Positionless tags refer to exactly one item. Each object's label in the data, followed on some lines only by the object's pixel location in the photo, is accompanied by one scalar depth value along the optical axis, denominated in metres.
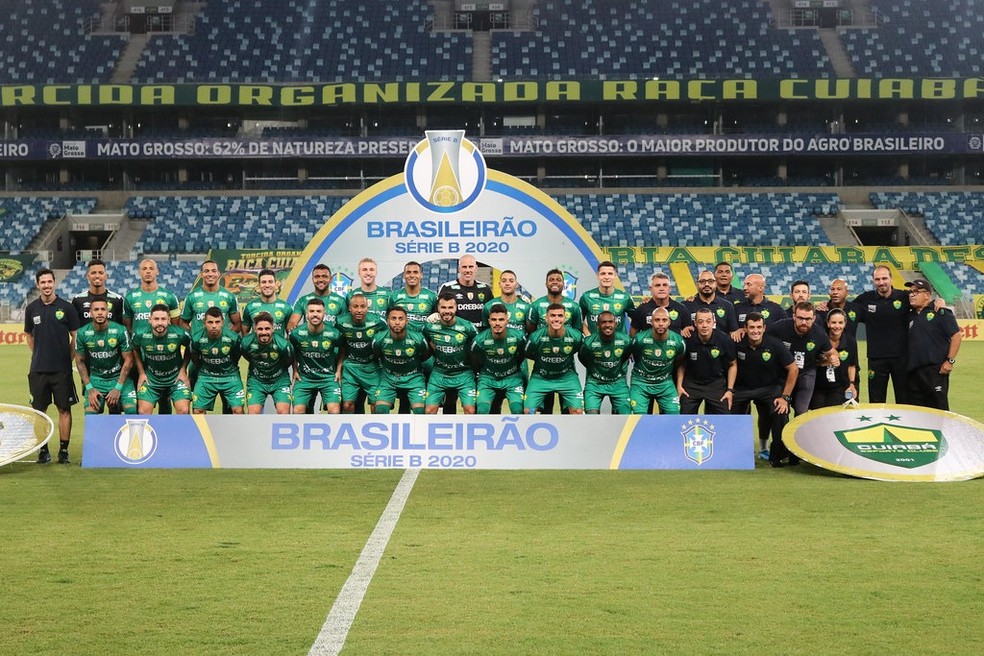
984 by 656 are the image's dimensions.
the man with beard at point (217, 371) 10.65
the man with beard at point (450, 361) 10.59
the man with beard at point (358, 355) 10.77
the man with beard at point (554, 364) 10.39
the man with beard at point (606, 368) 10.48
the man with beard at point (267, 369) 10.62
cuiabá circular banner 9.49
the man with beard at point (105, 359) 10.48
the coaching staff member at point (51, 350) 10.52
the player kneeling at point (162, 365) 10.52
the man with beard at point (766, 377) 10.18
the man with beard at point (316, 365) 10.73
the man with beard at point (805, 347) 10.41
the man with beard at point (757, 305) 11.07
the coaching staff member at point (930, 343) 10.63
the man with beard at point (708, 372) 10.34
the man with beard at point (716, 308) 11.05
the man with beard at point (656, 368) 10.36
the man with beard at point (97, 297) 10.75
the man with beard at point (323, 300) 11.36
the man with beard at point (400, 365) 10.63
